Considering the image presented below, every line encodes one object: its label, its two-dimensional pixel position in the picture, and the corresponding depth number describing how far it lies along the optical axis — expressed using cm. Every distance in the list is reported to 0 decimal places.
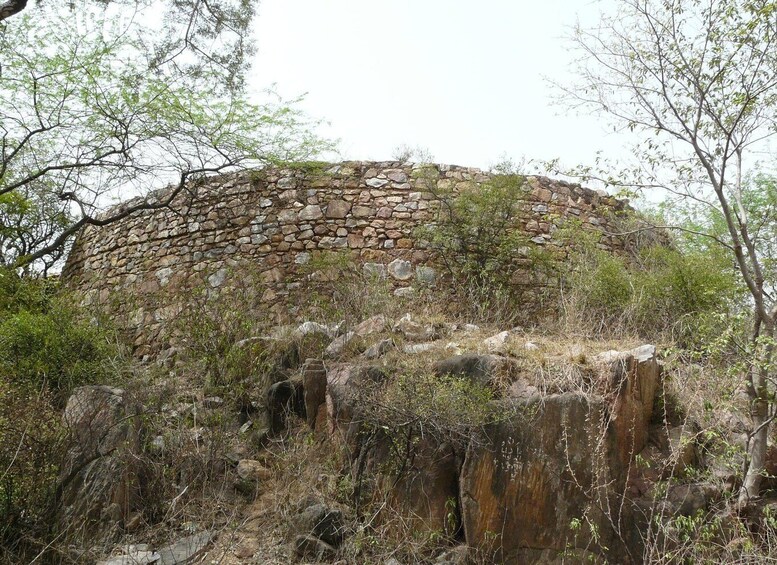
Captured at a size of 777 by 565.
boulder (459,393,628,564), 503
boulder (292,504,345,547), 504
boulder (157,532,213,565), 491
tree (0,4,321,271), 866
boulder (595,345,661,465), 532
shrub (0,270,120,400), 677
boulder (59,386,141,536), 523
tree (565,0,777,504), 582
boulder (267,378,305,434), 639
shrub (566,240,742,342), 723
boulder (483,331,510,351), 611
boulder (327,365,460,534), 521
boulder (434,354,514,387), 561
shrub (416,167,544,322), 840
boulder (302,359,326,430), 624
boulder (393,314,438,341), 673
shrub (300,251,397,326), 757
